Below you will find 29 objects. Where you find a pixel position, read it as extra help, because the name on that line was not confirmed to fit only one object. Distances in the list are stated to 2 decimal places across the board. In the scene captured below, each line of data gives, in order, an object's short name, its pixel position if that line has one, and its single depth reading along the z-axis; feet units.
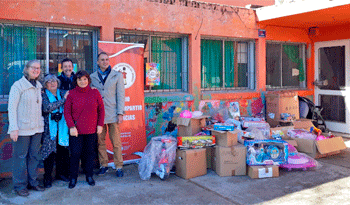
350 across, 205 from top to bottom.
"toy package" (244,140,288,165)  16.96
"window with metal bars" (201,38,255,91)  24.23
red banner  18.65
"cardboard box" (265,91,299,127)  24.71
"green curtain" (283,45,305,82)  28.94
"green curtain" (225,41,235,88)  25.23
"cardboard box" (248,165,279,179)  16.51
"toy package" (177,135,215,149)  16.85
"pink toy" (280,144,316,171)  17.76
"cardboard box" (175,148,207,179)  16.39
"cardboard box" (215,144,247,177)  16.84
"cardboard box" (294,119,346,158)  19.76
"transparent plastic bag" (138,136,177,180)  16.37
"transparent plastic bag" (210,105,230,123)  21.32
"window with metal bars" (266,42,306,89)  27.86
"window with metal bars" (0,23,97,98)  16.97
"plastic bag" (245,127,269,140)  18.72
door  27.53
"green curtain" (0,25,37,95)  16.89
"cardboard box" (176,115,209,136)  18.08
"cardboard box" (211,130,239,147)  17.01
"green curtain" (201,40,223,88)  24.07
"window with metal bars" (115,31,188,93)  21.43
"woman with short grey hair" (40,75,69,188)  14.92
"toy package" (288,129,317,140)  20.98
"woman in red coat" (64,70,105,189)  14.57
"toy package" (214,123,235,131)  17.12
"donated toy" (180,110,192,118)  18.46
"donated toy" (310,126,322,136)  21.89
